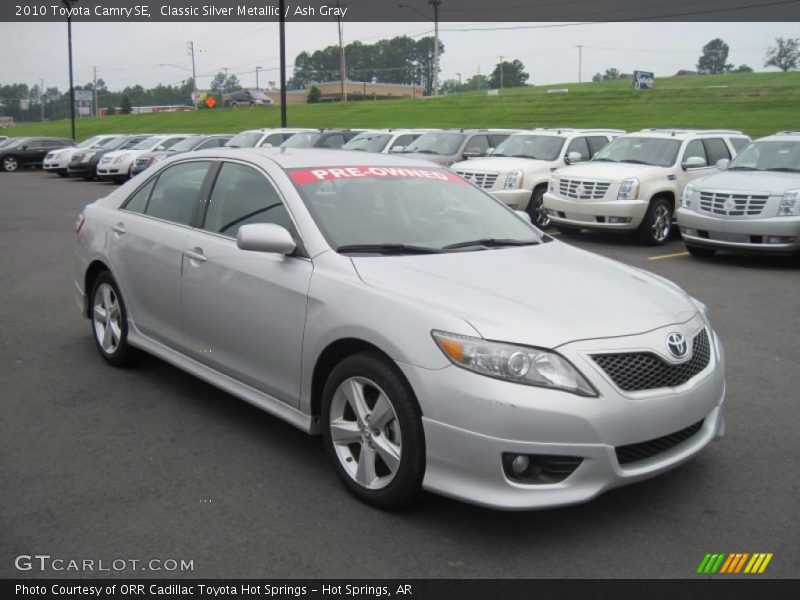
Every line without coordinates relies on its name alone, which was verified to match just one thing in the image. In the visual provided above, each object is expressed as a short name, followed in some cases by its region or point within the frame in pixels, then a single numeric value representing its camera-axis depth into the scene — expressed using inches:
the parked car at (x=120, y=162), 1040.2
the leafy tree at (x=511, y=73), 5319.9
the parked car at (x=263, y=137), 866.8
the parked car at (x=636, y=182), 514.3
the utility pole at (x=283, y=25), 984.3
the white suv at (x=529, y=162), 587.5
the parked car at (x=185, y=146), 999.6
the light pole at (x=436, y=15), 2815.0
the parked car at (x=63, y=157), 1202.0
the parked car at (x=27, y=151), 1391.5
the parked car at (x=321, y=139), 844.0
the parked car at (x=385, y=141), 785.6
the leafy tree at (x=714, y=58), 5226.4
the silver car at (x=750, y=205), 421.7
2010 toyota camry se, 133.8
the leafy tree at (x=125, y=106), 3565.5
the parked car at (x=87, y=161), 1113.4
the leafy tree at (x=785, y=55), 4055.1
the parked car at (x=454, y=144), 694.5
